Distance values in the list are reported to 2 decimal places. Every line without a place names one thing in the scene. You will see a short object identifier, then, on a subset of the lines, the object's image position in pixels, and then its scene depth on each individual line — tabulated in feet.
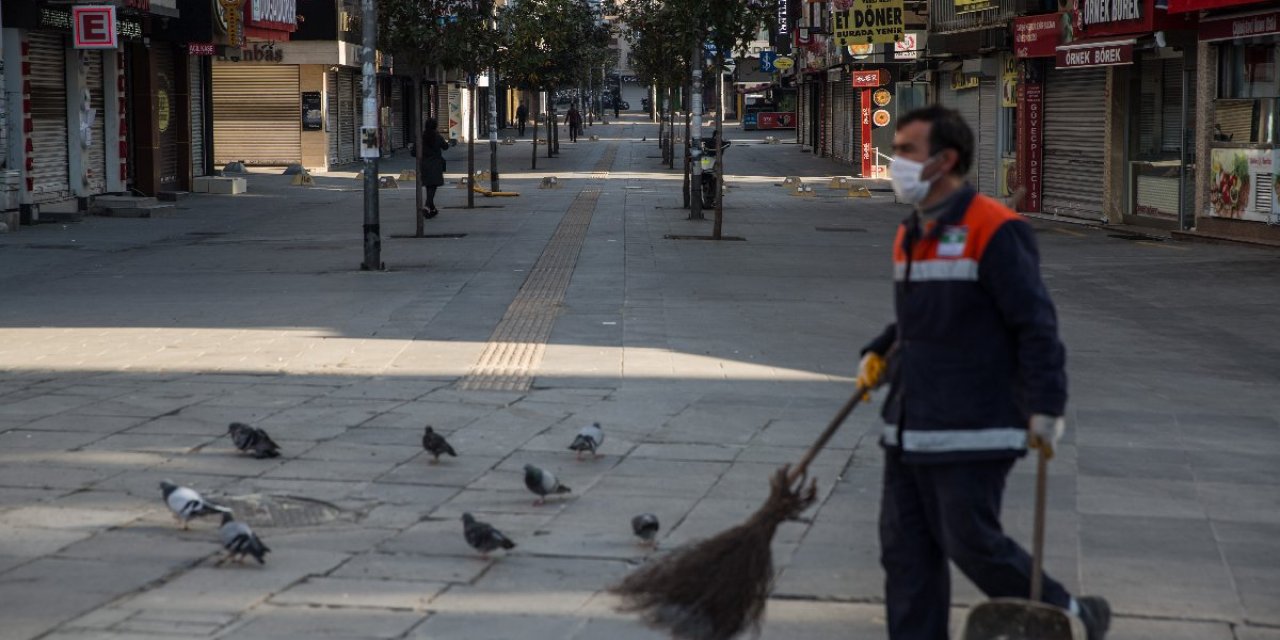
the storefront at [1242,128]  71.20
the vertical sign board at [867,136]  144.77
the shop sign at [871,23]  114.21
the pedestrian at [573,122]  230.48
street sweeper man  14.66
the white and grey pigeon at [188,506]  20.93
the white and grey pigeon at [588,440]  26.35
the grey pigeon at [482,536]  20.03
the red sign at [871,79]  138.15
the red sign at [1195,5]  70.20
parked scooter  87.33
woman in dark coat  86.28
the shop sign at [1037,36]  91.20
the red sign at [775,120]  293.02
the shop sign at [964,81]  114.42
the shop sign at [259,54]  144.87
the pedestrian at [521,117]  255.91
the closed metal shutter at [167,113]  108.06
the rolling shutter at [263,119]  149.28
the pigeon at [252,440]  26.04
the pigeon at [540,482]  23.15
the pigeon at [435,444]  25.88
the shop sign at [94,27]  84.17
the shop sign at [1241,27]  69.26
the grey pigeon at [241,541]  19.25
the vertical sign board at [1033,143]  98.53
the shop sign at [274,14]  116.47
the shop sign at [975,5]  105.50
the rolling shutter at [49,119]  86.79
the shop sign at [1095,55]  80.89
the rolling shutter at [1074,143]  90.99
